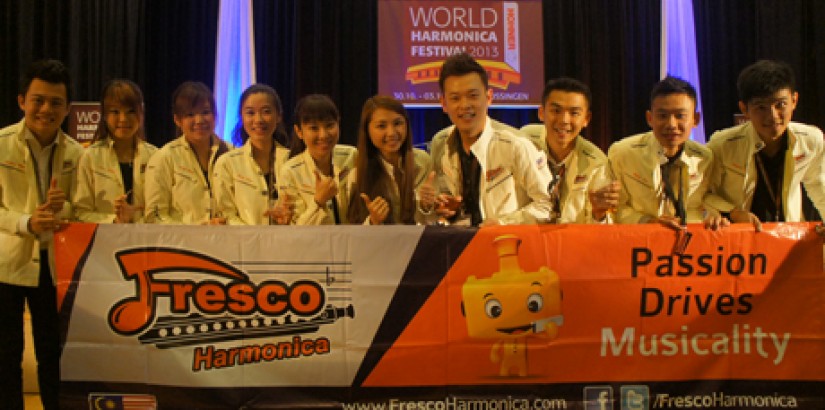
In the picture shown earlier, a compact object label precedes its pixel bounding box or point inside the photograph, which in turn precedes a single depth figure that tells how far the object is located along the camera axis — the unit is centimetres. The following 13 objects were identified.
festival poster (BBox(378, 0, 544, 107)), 868
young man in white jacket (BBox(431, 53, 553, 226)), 363
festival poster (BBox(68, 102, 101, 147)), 743
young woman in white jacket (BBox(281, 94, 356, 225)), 387
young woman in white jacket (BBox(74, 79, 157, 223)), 383
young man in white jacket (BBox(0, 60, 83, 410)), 351
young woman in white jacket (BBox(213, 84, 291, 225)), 406
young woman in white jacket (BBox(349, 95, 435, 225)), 371
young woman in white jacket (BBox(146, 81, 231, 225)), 402
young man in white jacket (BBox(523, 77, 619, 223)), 389
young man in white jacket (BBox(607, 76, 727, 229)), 375
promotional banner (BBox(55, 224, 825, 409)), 317
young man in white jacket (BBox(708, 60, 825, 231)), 376
